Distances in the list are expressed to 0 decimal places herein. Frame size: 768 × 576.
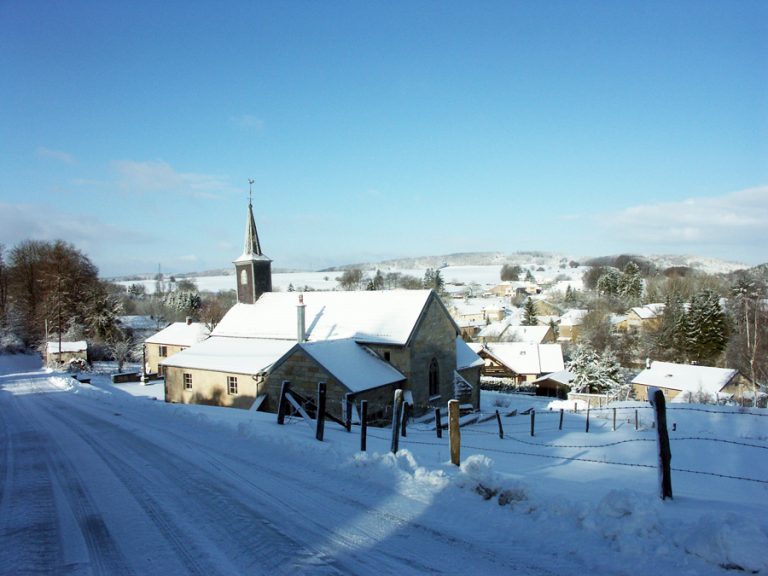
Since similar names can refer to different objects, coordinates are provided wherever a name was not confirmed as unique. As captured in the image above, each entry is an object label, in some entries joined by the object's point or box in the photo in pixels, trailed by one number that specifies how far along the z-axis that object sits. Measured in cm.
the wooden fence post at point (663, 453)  599
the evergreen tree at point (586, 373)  3897
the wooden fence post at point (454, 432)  784
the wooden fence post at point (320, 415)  1022
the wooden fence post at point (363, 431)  952
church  2189
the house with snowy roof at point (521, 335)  6588
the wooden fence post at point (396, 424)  924
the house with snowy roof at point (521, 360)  5050
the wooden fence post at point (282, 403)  1175
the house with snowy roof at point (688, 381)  3488
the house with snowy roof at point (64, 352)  4562
